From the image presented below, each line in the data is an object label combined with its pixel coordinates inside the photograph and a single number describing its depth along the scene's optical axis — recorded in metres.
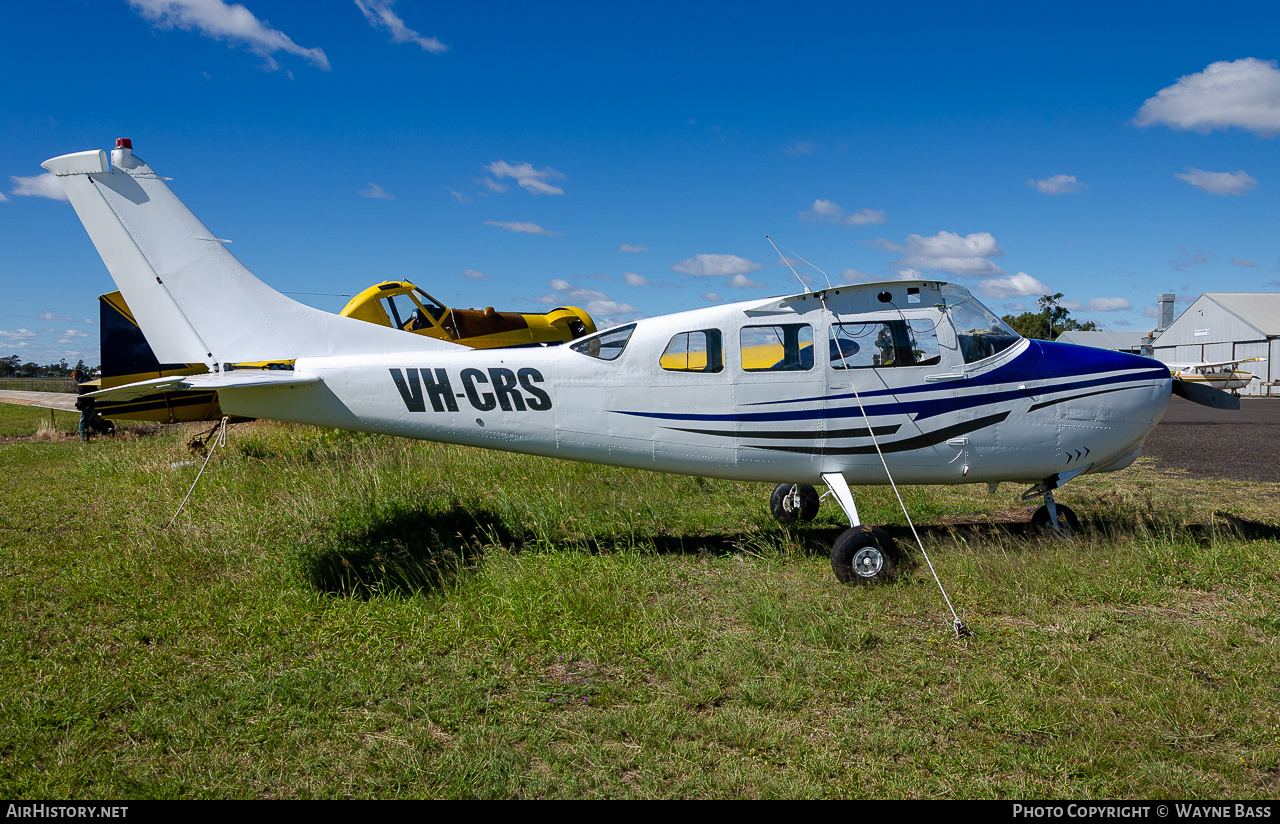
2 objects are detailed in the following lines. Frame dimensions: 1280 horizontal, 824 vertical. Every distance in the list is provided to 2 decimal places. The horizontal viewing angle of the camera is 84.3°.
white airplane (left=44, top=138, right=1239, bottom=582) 6.31
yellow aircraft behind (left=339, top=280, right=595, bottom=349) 12.38
